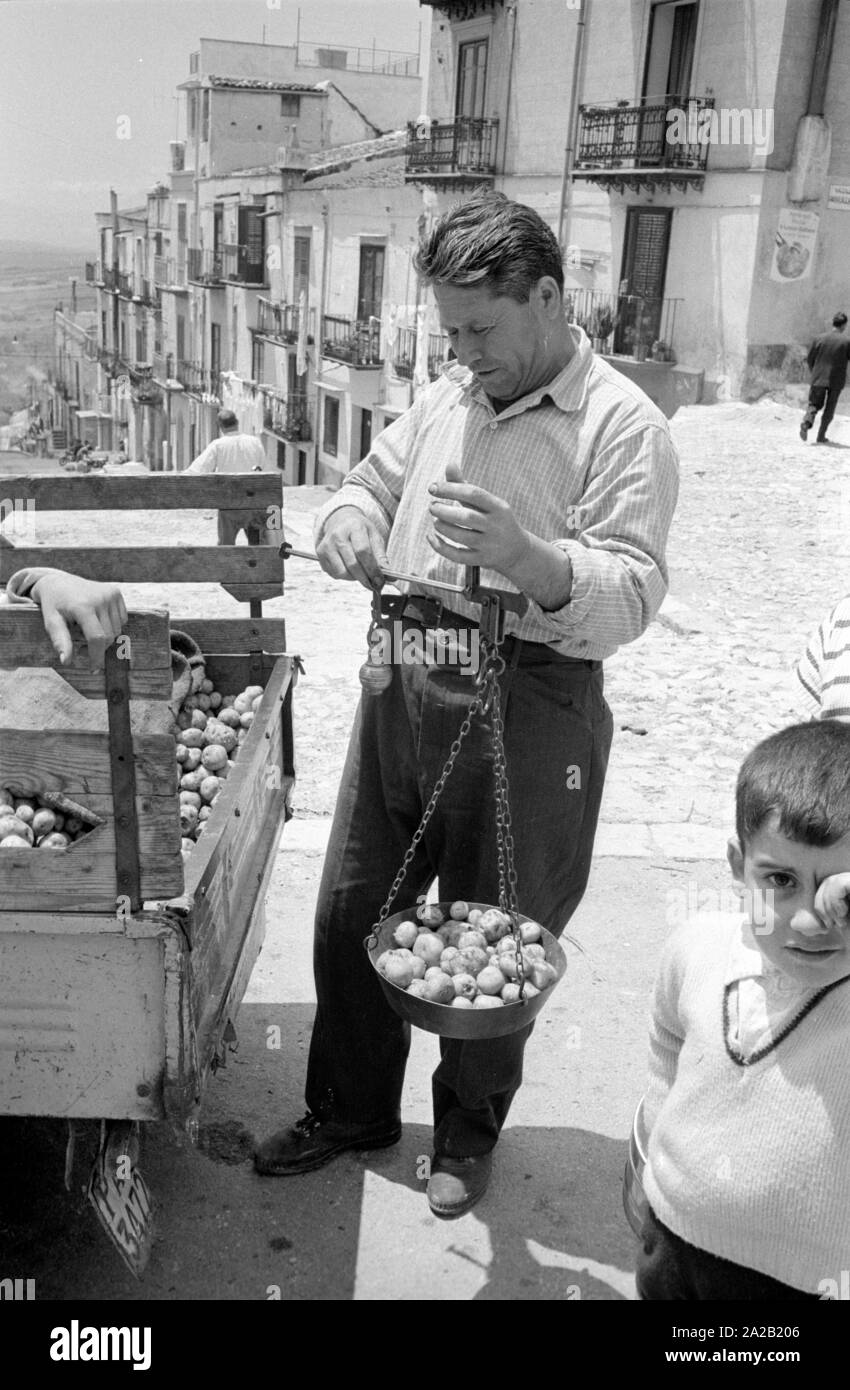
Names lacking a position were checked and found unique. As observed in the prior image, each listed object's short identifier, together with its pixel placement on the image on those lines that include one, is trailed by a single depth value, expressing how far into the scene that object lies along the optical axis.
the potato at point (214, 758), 3.49
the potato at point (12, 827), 2.46
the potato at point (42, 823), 2.49
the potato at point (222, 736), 3.58
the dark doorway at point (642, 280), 19.69
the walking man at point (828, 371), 13.64
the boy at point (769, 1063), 1.67
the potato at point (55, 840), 2.47
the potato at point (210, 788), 3.35
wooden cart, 2.05
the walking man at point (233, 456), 10.78
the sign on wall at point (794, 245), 17.73
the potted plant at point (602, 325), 19.92
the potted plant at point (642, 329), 19.66
